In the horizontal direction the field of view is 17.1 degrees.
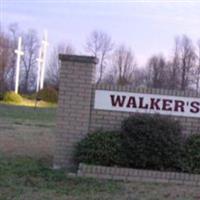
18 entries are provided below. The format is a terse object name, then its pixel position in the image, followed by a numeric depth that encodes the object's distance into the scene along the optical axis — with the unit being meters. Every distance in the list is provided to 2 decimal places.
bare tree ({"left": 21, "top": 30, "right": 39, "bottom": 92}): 74.75
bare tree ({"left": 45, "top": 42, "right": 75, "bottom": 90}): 70.00
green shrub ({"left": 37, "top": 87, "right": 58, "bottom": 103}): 56.28
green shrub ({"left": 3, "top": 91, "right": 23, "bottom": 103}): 53.24
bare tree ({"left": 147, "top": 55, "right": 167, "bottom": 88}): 56.31
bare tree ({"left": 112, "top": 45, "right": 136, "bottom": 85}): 63.00
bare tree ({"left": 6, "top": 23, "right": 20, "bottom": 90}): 72.31
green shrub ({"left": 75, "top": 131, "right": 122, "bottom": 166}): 11.27
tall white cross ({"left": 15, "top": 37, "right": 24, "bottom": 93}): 61.34
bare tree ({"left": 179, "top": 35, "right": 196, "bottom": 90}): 56.52
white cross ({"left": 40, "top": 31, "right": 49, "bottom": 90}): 67.54
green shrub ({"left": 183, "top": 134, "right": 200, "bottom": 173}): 11.24
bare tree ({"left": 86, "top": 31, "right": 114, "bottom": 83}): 60.95
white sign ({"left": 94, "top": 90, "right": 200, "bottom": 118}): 11.86
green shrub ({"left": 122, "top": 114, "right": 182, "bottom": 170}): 11.16
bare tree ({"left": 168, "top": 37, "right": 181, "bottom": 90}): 53.79
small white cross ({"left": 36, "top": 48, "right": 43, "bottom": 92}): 66.14
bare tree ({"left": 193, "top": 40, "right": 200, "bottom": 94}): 53.96
